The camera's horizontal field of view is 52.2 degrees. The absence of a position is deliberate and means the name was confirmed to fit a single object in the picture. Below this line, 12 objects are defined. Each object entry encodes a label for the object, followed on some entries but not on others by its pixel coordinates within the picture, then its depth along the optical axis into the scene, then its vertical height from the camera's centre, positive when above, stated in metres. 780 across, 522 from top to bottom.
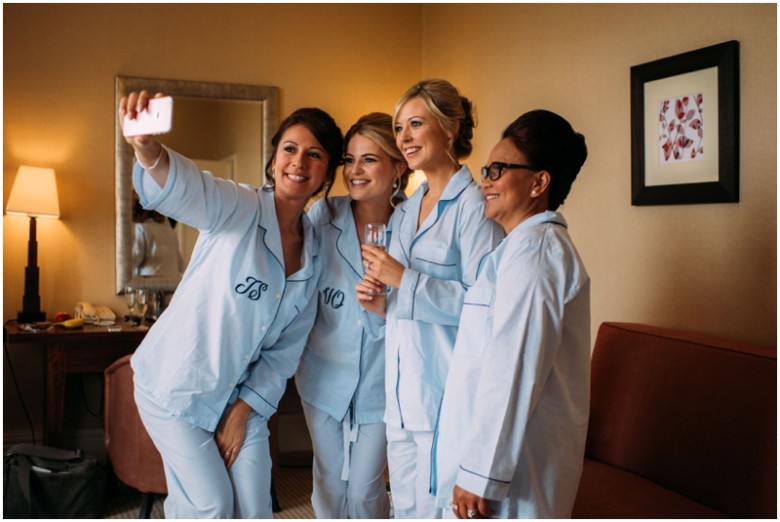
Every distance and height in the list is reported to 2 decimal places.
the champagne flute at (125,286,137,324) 4.18 -0.24
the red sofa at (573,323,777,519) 2.35 -0.55
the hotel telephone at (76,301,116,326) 4.04 -0.29
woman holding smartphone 2.13 -0.23
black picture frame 2.79 +0.48
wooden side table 3.68 -0.44
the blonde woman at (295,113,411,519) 2.38 -0.29
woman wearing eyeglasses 1.61 -0.20
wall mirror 4.39 +0.70
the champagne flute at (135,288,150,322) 4.11 -0.22
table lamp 4.02 +0.27
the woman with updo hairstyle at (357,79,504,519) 2.05 -0.03
